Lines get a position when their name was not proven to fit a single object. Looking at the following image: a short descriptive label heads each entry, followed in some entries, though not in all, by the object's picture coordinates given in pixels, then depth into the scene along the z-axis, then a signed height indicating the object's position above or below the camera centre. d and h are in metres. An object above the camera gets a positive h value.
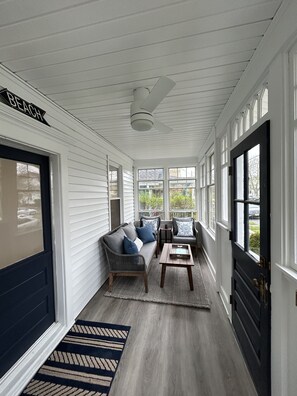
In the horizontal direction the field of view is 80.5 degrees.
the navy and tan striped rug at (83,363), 1.41 -1.54
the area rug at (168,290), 2.50 -1.52
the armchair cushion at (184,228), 4.65 -0.92
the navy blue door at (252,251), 1.21 -0.51
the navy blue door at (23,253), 1.51 -0.56
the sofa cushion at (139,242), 3.60 -1.01
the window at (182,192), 5.41 +0.06
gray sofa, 2.84 -1.08
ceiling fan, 1.31 +0.78
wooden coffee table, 2.75 -1.11
